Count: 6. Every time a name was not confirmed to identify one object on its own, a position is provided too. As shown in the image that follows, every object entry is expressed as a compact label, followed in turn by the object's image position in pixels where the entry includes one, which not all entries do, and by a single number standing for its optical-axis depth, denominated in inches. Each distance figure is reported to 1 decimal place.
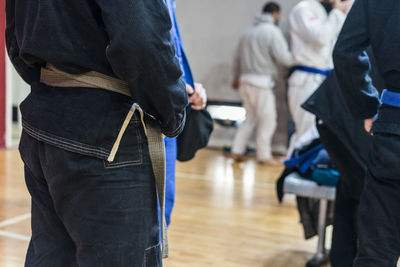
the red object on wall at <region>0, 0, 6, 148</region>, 293.4
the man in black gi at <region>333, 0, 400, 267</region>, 94.9
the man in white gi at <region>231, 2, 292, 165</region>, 295.3
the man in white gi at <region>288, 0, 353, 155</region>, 213.1
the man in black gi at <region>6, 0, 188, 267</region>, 77.3
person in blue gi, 98.1
